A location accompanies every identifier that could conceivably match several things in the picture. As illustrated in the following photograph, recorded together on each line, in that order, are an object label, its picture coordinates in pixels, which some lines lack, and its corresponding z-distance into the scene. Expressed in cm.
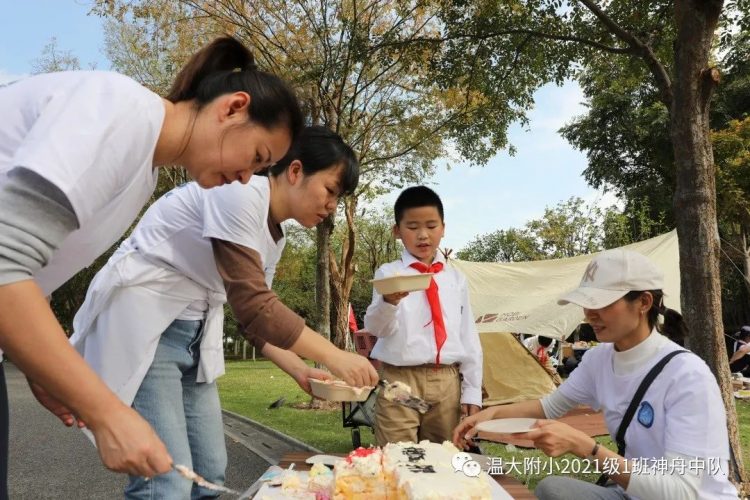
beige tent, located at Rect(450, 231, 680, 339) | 914
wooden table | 212
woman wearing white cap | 215
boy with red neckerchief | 332
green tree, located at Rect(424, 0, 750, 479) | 461
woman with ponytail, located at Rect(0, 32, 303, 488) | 107
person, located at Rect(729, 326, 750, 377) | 1094
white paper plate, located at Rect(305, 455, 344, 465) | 249
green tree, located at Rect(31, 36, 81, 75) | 1777
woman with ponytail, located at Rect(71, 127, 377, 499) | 199
